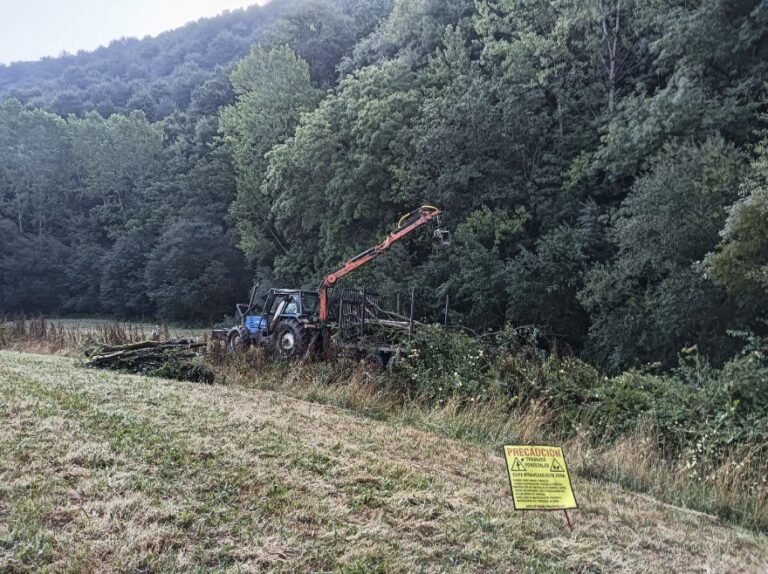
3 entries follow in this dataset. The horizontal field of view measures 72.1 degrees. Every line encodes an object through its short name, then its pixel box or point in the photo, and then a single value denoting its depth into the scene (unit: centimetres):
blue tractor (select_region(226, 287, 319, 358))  1243
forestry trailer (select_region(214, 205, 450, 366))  1062
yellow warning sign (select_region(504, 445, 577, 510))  328
